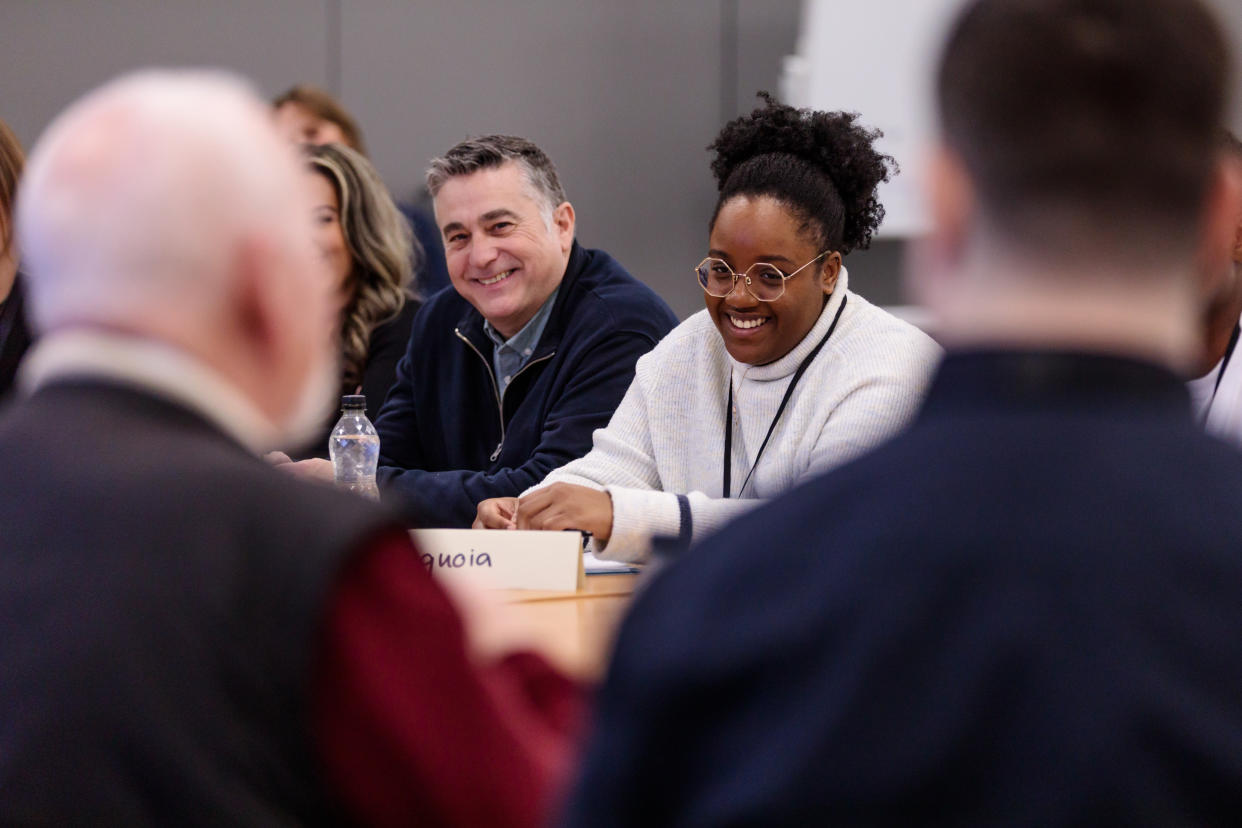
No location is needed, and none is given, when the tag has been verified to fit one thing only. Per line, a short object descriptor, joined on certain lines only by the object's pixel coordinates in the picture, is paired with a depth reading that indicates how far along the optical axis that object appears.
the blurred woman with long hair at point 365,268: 6.84
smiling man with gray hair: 6.00
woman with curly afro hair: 4.58
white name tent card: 4.10
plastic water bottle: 5.62
